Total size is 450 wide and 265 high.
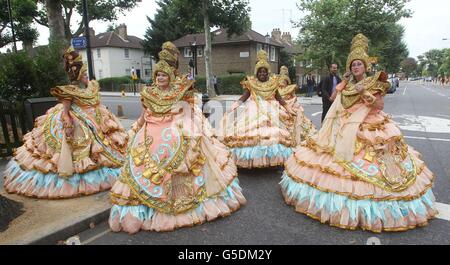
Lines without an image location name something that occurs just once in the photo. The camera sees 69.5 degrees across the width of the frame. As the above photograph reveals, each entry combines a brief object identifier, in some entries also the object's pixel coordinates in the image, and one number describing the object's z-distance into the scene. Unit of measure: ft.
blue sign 30.89
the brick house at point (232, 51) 121.08
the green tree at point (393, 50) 75.36
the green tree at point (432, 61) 396.57
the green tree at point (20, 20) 76.03
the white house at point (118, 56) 157.89
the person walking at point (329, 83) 28.40
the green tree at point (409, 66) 459.93
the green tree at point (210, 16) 78.38
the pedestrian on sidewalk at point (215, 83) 98.55
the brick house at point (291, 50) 150.71
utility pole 31.46
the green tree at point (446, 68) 240.53
